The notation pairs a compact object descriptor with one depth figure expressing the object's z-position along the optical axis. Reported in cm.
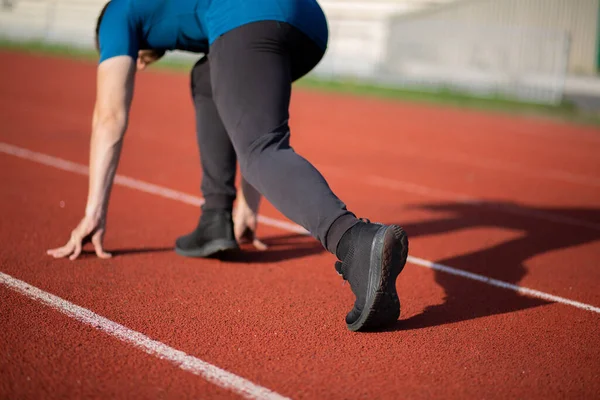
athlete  285
